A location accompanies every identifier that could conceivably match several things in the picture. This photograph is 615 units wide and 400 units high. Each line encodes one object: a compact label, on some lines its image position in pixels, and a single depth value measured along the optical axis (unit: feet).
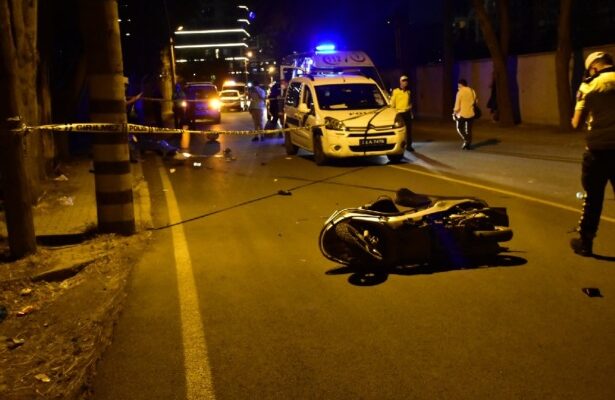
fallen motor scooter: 20.56
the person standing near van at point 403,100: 52.30
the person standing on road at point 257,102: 69.72
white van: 46.68
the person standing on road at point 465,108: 55.26
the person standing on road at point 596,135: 21.44
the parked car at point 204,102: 108.17
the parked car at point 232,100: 157.99
